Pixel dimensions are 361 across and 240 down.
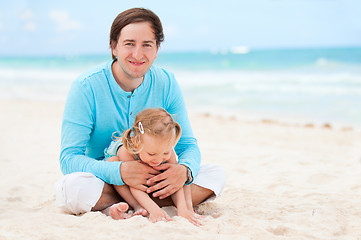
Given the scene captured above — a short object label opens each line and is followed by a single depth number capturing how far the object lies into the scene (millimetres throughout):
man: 2758
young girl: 2652
